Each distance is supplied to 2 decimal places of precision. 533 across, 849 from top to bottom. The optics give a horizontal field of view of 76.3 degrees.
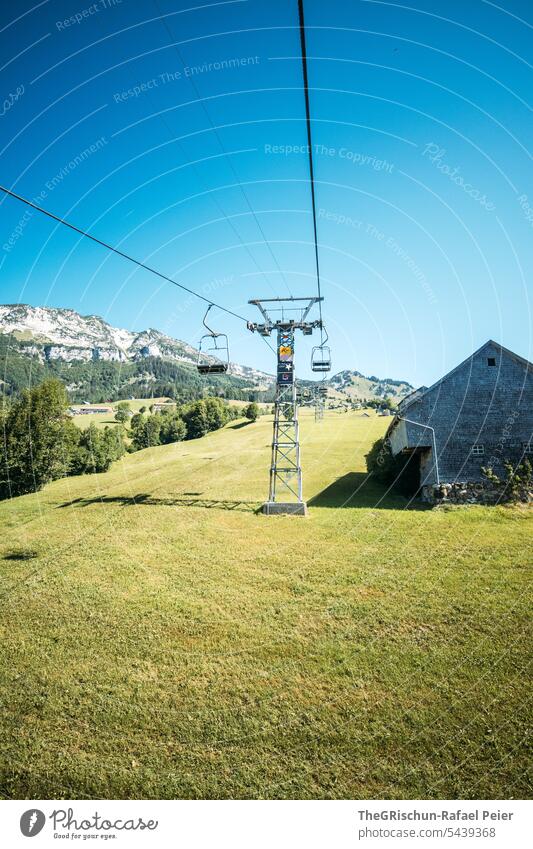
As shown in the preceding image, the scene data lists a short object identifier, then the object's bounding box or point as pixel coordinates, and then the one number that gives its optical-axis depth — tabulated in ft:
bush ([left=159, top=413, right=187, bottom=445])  262.06
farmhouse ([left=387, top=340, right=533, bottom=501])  68.95
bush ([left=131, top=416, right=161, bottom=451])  265.13
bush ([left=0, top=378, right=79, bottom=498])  122.42
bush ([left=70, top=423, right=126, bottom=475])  164.55
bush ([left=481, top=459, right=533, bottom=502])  63.46
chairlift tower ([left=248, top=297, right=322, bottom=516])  67.31
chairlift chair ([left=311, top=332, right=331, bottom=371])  69.05
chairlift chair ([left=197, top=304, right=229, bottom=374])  60.64
